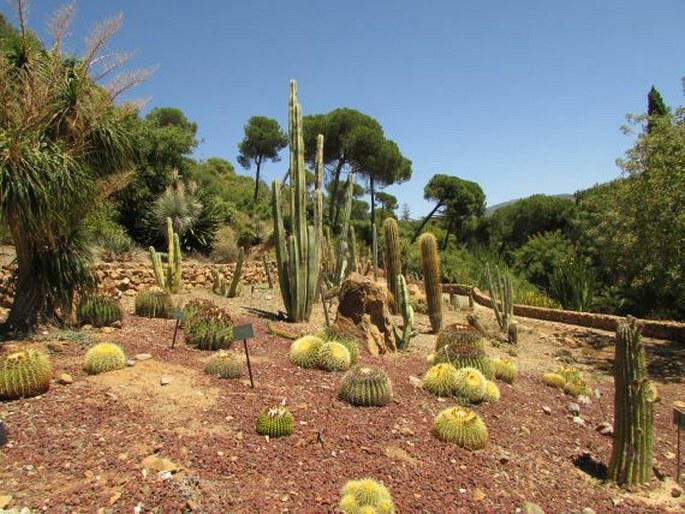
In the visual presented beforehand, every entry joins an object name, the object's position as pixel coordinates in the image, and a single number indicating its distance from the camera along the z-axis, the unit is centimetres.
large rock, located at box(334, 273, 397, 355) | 769
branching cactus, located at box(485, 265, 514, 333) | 1105
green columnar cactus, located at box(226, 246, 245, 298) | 1212
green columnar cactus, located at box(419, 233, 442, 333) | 1032
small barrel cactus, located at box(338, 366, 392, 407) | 516
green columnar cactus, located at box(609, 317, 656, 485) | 451
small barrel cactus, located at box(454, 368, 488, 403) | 574
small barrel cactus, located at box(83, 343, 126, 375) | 527
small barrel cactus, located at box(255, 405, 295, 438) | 430
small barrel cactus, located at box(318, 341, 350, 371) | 620
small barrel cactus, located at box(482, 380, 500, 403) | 584
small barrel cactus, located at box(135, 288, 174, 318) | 844
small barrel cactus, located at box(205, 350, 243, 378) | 553
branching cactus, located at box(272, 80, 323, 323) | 928
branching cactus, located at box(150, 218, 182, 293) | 1084
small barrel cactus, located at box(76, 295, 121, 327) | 718
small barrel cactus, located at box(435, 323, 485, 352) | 719
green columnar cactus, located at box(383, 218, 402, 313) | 1177
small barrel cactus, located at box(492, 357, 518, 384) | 683
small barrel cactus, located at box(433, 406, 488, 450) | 466
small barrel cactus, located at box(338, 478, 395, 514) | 344
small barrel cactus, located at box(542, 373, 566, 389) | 712
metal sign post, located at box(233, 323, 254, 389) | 503
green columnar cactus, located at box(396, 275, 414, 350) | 841
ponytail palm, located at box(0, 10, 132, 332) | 573
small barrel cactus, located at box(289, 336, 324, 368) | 630
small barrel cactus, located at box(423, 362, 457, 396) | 586
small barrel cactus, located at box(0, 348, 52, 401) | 450
